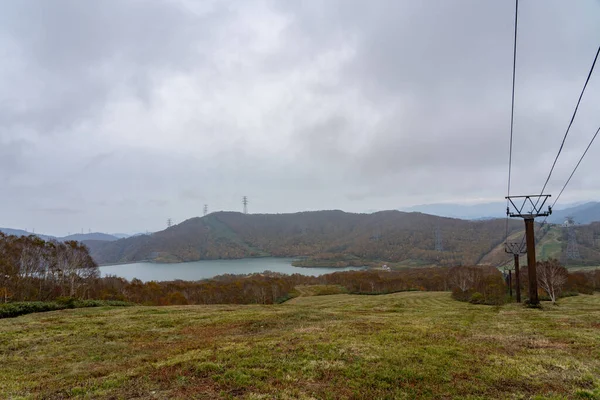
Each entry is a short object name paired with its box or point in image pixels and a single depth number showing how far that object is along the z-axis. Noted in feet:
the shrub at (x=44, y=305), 85.64
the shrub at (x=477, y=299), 161.70
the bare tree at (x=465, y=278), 255.25
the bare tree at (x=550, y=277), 157.43
